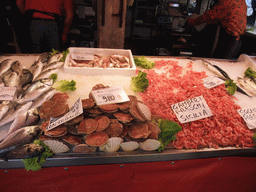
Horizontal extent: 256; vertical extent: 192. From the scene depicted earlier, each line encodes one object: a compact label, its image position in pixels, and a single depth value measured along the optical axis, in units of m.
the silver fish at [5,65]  2.01
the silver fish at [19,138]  1.28
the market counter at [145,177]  1.50
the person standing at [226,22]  3.48
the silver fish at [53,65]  2.20
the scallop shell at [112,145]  1.37
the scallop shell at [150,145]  1.42
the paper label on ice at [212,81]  2.18
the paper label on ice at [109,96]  1.47
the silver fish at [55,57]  2.35
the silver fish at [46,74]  2.03
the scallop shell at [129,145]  1.42
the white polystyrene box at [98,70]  2.18
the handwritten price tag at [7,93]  1.63
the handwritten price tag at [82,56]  2.48
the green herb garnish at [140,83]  2.00
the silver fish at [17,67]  2.01
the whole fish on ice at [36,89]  1.67
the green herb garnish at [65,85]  1.89
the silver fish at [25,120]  1.38
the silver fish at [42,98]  1.59
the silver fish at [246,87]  2.24
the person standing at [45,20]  3.25
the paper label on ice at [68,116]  1.29
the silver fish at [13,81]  1.79
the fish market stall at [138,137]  1.39
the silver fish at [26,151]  1.30
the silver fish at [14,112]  1.42
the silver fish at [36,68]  2.07
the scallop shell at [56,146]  1.32
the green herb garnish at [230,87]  2.10
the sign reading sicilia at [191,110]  1.68
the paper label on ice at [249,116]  1.75
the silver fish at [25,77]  1.89
